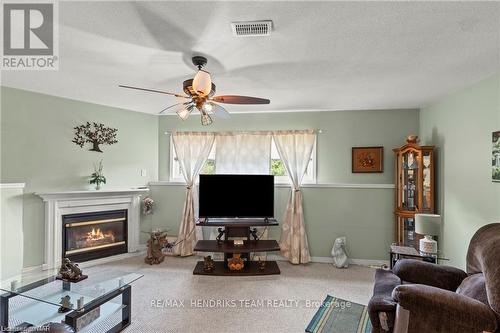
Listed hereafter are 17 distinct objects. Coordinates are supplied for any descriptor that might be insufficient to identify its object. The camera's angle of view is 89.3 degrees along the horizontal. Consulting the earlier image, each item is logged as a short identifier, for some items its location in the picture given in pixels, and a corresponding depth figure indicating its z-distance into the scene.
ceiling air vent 1.73
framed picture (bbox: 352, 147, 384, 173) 4.05
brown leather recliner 1.53
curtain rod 4.22
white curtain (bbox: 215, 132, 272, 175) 4.34
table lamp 2.82
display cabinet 3.44
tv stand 3.58
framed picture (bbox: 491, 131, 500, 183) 2.47
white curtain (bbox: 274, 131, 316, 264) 4.01
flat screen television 3.82
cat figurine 3.85
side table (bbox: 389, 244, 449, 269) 2.77
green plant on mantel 3.84
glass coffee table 2.01
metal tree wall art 3.78
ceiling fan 2.04
